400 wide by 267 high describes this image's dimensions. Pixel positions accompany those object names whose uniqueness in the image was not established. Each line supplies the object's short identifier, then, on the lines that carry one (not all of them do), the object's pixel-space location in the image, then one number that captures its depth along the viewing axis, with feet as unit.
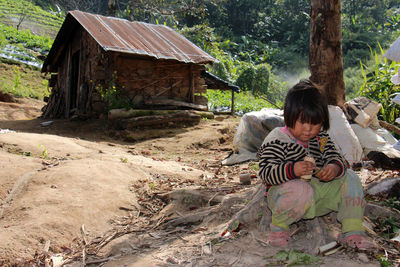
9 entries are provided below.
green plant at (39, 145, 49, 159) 16.37
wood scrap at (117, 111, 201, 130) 31.58
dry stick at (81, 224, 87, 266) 8.87
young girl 7.46
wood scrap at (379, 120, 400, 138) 17.38
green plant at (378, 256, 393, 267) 6.70
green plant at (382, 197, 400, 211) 9.68
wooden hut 33.86
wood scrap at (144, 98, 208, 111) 35.50
